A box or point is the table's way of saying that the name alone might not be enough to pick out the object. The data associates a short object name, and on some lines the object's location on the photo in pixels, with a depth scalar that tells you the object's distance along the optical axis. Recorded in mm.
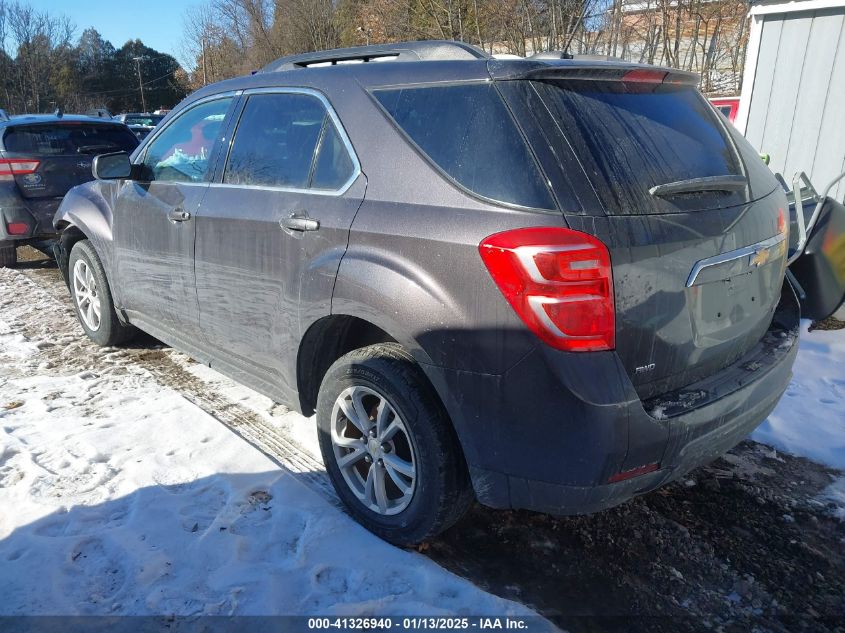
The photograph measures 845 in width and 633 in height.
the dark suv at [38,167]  6992
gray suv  2100
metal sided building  6891
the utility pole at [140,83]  63594
